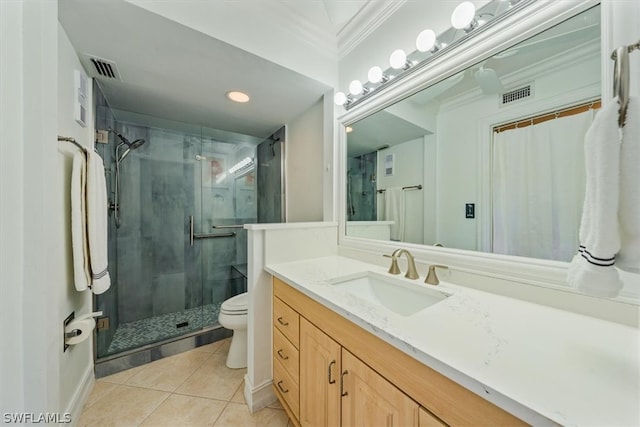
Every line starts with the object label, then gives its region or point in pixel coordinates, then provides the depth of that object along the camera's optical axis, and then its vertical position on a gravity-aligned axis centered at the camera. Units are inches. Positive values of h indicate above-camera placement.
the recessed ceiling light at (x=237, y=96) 68.3 +36.2
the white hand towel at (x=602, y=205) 18.2 +0.5
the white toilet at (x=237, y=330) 66.9 -35.7
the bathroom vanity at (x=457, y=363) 16.1 -13.0
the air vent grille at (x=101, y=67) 52.5 +35.7
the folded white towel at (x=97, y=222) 47.6 -2.1
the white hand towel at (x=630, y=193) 17.8 +1.4
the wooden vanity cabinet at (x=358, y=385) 19.6 -19.6
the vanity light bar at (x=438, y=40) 34.3 +30.8
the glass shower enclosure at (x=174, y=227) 81.7 -6.5
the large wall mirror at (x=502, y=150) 29.7 +10.6
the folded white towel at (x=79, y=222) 44.7 -2.0
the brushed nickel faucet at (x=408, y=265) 43.1 -10.6
